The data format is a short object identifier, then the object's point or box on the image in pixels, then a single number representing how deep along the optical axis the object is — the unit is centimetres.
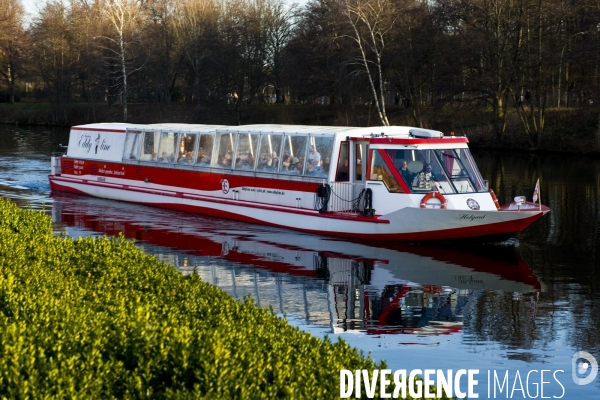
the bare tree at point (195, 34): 8006
